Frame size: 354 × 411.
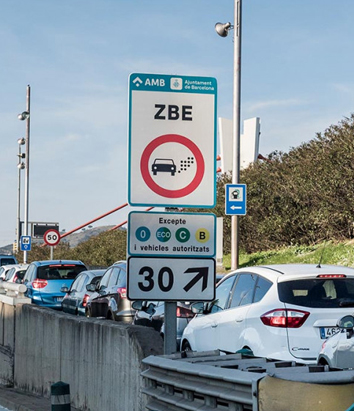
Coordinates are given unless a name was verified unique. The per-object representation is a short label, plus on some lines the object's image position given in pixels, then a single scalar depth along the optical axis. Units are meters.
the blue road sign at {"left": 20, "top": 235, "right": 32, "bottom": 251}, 50.47
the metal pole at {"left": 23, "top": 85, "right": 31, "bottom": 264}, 49.03
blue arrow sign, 20.78
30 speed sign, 7.34
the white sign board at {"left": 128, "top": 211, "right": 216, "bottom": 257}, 7.39
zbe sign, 7.28
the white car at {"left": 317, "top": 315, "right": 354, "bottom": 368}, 9.05
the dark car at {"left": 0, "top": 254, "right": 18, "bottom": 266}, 49.69
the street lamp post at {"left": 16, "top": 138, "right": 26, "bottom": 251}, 65.44
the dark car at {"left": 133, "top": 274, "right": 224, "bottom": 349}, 14.13
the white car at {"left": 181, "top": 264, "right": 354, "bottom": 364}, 9.99
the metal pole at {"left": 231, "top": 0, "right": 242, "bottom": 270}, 22.58
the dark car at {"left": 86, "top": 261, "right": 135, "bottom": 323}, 17.48
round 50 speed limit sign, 39.91
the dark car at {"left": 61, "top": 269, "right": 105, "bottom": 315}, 21.00
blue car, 25.48
